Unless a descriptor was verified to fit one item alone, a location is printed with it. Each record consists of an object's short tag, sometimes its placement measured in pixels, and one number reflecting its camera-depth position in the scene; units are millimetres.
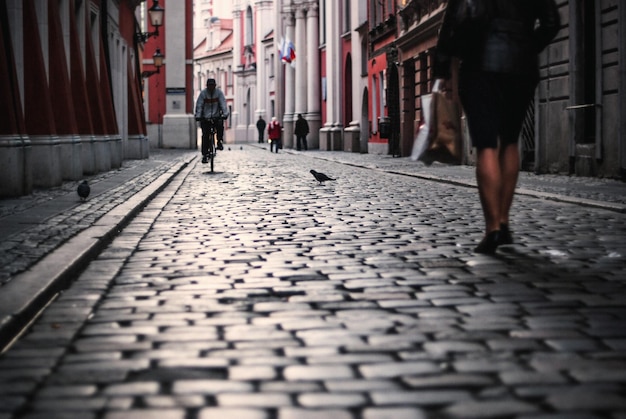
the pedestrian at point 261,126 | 80125
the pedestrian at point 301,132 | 53344
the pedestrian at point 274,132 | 49656
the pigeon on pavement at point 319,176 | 18480
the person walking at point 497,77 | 7500
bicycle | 23269
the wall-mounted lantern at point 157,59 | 45956
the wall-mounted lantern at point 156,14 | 35969
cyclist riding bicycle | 23000
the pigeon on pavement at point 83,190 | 12562
